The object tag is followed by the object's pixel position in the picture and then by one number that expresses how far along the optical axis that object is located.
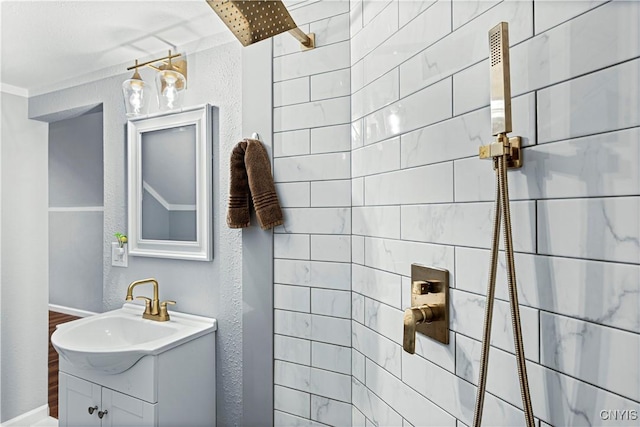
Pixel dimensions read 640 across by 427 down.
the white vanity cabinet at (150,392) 1.40
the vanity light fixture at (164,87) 1.66
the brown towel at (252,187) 1.41
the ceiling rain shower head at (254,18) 1.08
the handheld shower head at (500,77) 0.64
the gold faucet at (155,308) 1.75
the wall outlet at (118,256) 2.00
